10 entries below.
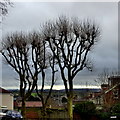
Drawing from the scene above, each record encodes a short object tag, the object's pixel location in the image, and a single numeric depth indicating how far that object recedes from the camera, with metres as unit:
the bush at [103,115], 47.45
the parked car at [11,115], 39.15
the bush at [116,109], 48.50
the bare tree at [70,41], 36.03
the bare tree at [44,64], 42.56
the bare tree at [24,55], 41.25
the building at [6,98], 59.55
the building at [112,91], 63.91
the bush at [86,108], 49.06
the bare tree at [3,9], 13.45
